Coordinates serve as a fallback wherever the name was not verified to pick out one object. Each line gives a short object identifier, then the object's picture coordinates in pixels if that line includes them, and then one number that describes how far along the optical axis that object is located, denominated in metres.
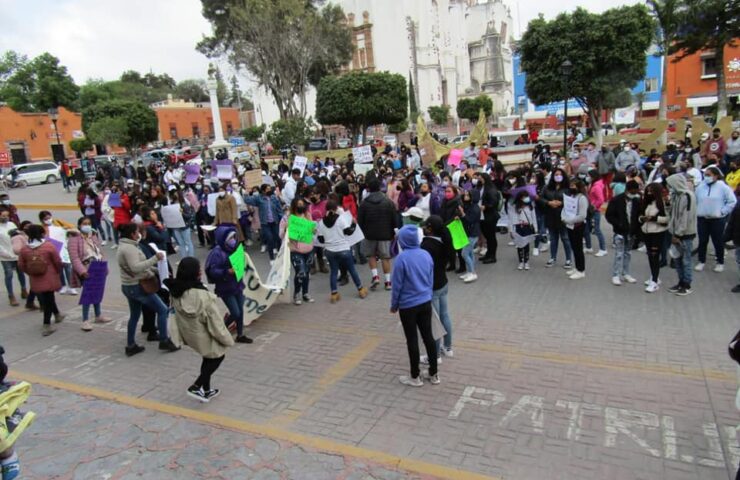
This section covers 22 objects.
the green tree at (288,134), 33.88
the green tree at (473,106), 63.69
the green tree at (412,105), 60.90
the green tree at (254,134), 54.56
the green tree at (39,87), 57.59
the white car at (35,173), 35.91
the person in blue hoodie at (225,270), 6.54
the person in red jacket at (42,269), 7.85
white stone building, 66.00
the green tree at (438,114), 63.66
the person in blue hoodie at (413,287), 5.33
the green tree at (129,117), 43.09
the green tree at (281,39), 36.41
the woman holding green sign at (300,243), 8.36
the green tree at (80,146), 49.84
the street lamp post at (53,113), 33.67
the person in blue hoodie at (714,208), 8.21
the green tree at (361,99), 38.03
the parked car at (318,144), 44.59
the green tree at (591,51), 22.70
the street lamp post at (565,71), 19.45
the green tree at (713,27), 28.80
